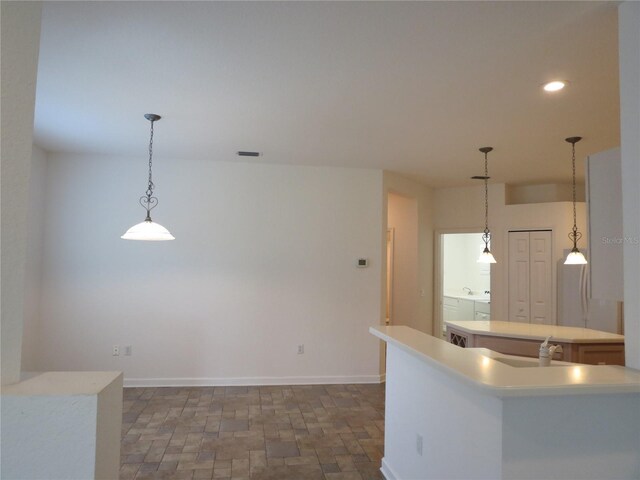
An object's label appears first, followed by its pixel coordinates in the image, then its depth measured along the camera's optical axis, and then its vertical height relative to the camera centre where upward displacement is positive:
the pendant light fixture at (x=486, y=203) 4.92 +1.07
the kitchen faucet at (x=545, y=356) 2.72 -0.54
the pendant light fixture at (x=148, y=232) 3.58 +0.25
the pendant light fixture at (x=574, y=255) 4.38 +0.18
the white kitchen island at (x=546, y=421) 1.73 -0.64
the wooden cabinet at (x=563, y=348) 3.97 -0.74
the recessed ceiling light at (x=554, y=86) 3.02 +1.33
